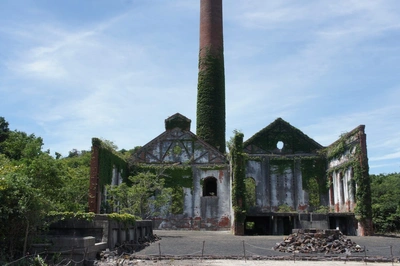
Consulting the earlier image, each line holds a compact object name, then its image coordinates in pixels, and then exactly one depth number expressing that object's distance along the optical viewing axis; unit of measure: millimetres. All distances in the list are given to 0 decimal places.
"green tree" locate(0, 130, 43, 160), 22906
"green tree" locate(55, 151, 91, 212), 21406
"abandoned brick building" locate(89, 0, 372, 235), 28250
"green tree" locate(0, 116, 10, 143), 40469
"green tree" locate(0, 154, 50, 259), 11680
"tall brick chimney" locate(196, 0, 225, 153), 40656
